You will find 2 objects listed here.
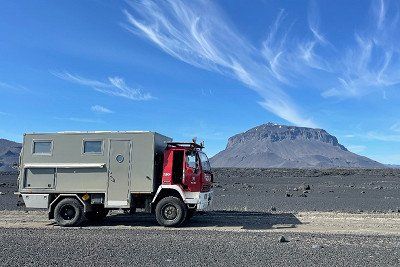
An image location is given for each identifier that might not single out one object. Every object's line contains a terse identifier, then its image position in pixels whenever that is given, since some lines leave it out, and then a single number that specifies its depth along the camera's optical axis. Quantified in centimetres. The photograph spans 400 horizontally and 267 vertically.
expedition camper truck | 1670
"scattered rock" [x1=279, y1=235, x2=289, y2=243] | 1319
